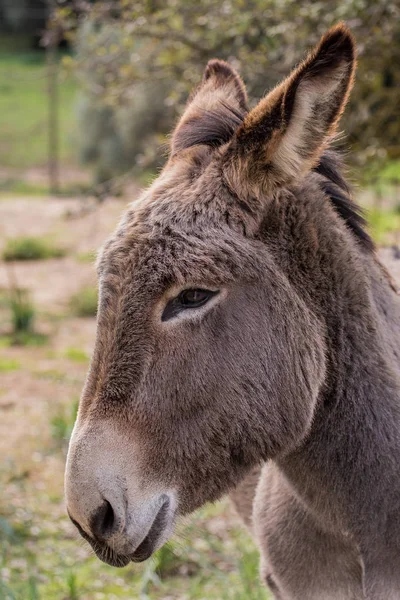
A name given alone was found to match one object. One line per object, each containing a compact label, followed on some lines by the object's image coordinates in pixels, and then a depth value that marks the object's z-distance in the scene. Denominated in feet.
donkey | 4.68
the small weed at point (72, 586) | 7.00
